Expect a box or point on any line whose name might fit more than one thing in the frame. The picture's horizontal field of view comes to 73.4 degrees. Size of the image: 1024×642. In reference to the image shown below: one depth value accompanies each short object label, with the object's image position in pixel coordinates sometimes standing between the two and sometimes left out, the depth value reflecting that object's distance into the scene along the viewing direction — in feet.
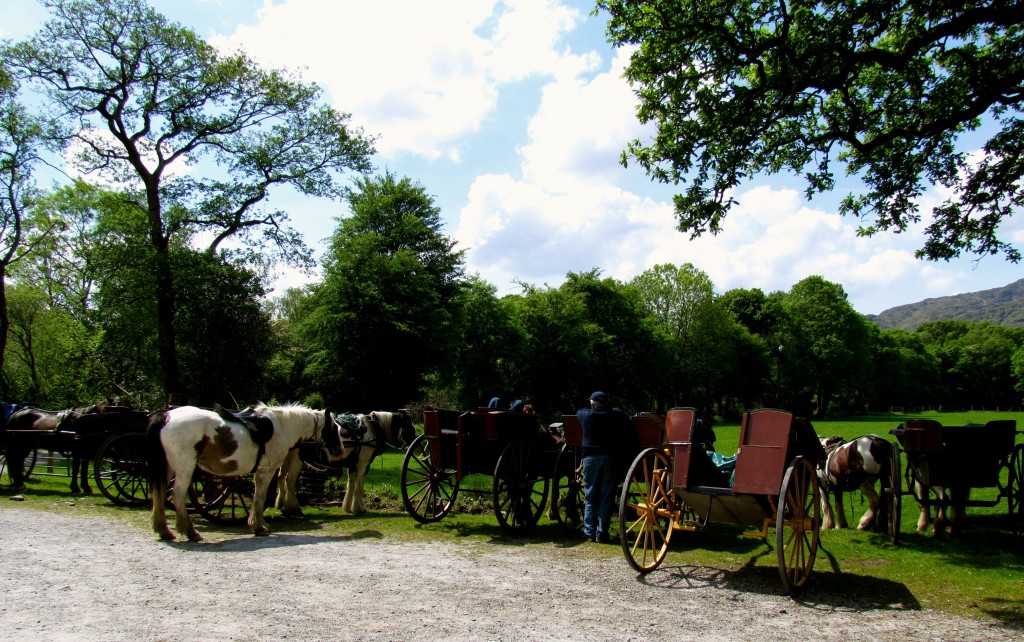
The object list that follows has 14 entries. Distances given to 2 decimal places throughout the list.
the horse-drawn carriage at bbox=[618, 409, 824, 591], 23.22
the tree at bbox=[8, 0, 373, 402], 73.36
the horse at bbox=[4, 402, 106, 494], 44.39
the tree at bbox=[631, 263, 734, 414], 187.11
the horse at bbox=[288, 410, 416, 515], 42.11
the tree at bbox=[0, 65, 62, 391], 78.89
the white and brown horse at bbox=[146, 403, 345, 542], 31.45
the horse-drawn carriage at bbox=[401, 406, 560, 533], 34.68
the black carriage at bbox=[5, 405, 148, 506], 41.68
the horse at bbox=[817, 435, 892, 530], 32.55
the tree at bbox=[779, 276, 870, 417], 215.31
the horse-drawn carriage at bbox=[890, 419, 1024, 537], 31.58
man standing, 30.89
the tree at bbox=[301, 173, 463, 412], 100.12
